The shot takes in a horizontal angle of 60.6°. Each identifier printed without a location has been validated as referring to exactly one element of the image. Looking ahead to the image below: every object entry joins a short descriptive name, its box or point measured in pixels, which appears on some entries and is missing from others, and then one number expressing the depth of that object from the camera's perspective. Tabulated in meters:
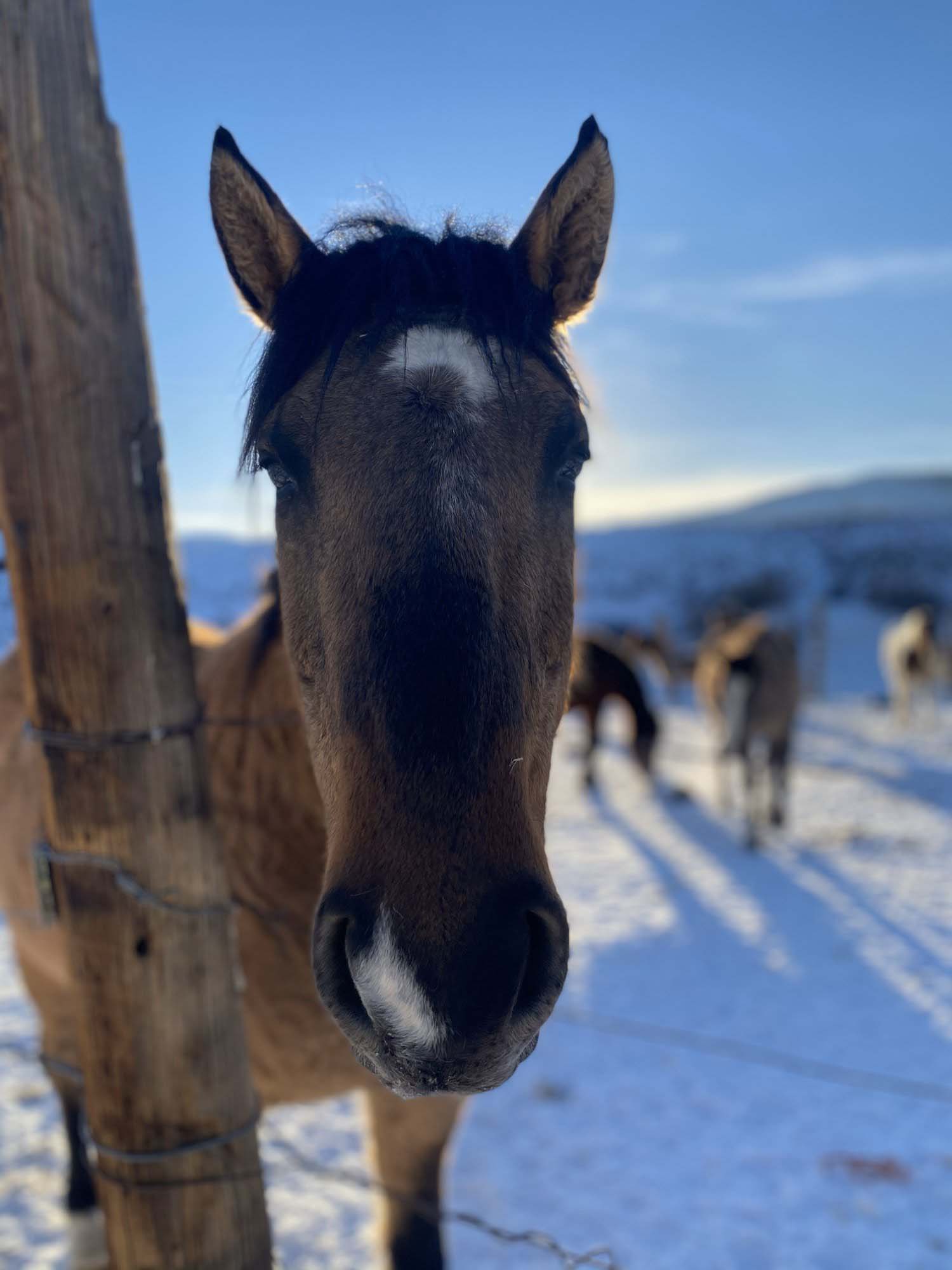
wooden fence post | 1.60
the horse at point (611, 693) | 9.94
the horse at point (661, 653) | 18.10
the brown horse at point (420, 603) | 1.08
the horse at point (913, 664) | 14.75
